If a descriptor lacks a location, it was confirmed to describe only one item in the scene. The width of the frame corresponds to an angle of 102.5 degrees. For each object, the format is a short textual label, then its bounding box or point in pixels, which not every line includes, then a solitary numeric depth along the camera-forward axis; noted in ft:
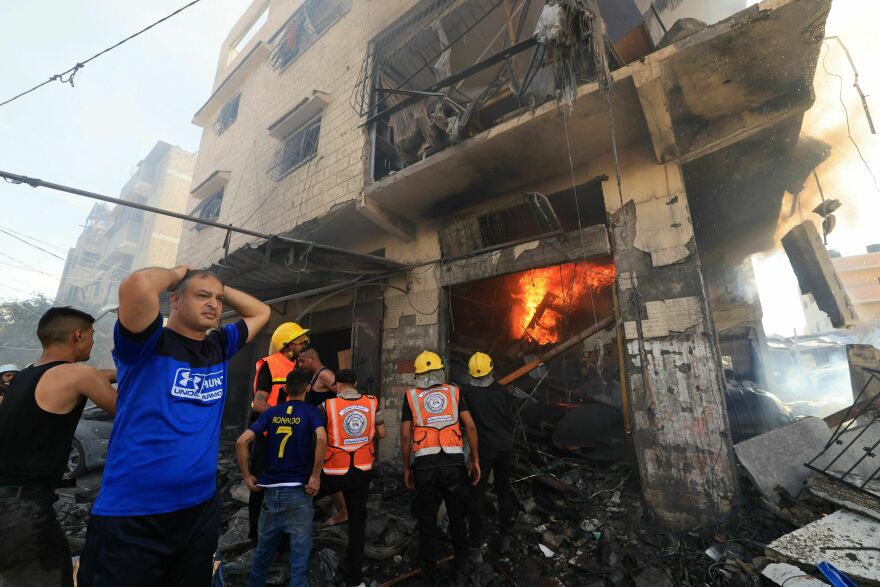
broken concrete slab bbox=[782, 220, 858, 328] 20.51
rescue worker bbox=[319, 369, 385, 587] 10.35
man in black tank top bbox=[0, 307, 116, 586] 6.11
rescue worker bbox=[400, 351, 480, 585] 10.49
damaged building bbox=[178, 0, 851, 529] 12.64
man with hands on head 4.70
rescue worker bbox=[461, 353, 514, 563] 12.51
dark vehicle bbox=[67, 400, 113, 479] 19.47
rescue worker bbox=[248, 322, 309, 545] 11.87
